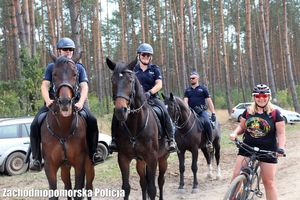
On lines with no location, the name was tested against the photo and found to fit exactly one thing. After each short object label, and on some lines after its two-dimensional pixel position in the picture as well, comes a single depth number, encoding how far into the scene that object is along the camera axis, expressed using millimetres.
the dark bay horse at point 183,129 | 8902
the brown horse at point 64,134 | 4988
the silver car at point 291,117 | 23469
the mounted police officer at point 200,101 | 9656
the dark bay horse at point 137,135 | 5789
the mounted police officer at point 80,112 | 5562
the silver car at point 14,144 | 11632
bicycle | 5038
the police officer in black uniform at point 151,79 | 6781
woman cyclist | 5320
